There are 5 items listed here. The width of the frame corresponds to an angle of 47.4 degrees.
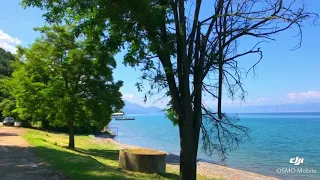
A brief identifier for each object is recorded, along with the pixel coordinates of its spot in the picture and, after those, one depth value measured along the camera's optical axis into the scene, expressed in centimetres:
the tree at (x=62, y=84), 2638
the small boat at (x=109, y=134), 7256
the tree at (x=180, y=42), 754
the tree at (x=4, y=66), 6781
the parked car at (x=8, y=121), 5856
